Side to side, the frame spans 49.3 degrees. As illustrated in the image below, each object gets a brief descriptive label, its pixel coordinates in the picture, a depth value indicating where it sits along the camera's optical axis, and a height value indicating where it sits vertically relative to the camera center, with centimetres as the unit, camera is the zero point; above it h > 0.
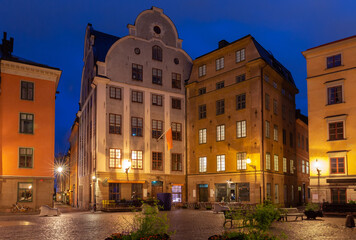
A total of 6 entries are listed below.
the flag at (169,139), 3759 +240
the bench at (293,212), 2325 -289
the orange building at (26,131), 3150 +281
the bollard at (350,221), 1931 -282
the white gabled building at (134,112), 3750 +539
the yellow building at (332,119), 3153 +379
